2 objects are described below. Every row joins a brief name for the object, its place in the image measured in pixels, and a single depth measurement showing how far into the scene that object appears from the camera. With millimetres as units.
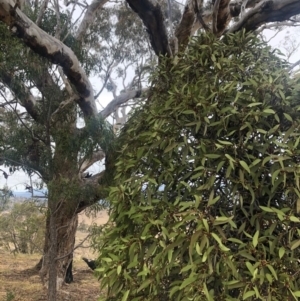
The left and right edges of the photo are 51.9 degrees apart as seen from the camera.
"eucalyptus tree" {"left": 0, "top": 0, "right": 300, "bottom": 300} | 2591
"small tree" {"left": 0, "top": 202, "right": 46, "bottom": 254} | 7952
